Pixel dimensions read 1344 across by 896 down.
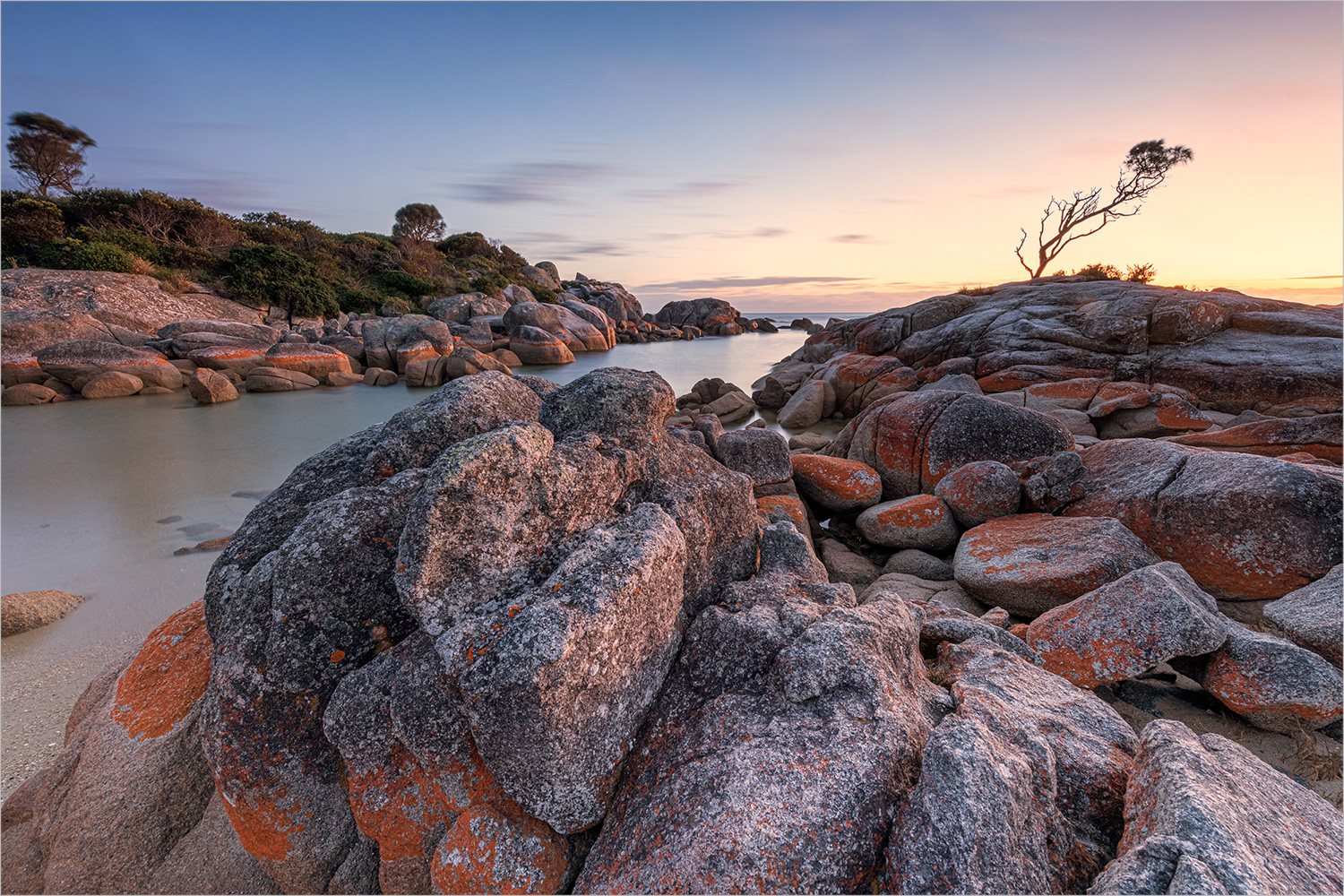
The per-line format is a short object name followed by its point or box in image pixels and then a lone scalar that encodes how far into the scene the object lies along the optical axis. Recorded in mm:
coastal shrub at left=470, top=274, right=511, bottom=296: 52344
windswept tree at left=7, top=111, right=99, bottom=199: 40062
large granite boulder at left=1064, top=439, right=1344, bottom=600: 5352
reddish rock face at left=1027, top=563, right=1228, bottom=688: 3992
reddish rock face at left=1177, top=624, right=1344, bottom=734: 3664
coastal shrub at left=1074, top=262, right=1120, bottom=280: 25203
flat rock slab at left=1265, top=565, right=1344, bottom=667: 4191
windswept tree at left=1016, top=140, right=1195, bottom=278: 30312
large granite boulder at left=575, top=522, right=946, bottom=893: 2232
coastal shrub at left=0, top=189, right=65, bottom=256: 30625
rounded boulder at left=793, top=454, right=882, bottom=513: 9141
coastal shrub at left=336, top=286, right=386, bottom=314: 41344
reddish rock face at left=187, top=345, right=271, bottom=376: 24547
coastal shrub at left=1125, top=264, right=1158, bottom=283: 23469
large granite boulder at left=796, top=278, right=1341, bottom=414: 13469
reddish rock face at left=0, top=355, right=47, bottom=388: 21094
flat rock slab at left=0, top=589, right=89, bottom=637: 6117
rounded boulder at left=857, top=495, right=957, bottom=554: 7746
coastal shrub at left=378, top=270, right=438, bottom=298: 46938
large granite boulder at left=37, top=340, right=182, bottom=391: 21531
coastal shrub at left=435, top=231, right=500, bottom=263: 66125
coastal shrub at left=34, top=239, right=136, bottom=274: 29562
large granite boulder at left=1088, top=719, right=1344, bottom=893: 1922
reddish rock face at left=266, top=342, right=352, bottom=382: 25188
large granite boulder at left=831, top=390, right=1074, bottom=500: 8891
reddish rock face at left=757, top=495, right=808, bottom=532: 7832
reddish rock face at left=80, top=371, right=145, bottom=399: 21297
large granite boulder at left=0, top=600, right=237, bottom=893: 3219
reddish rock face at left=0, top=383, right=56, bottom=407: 19922
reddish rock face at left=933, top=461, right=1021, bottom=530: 7516
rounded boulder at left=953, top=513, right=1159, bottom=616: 5586
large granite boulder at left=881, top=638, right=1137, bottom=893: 2078
